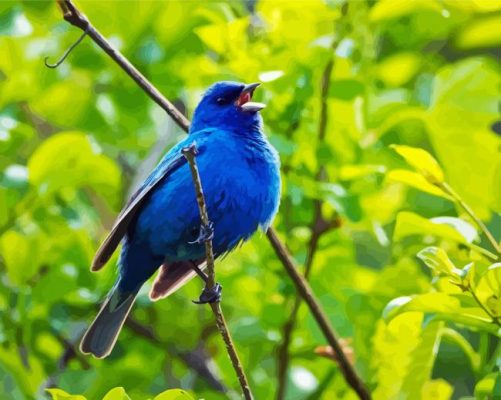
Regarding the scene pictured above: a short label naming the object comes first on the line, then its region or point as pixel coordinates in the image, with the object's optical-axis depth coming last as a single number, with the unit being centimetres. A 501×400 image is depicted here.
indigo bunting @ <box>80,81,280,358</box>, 658
